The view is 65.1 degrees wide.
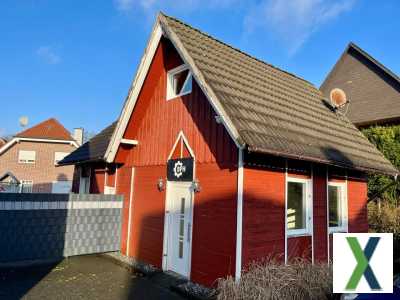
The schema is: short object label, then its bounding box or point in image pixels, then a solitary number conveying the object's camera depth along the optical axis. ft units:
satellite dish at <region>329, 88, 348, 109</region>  39.04
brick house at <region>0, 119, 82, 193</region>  109.91
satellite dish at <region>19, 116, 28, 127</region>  122.01
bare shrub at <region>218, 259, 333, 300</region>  16.72
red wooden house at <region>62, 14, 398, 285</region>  21.24
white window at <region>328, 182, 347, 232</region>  27.81
